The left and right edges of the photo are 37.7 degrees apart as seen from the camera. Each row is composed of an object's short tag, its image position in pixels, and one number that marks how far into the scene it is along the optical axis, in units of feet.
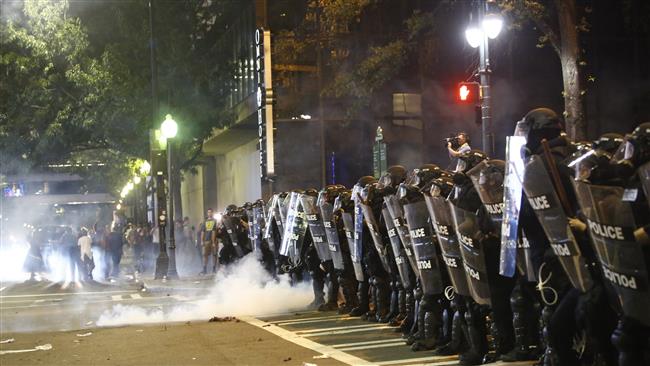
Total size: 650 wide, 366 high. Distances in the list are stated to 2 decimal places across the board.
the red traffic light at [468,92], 55.06
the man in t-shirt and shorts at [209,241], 88.84
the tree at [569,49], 59.36
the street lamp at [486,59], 50.10
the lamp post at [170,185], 83.30
